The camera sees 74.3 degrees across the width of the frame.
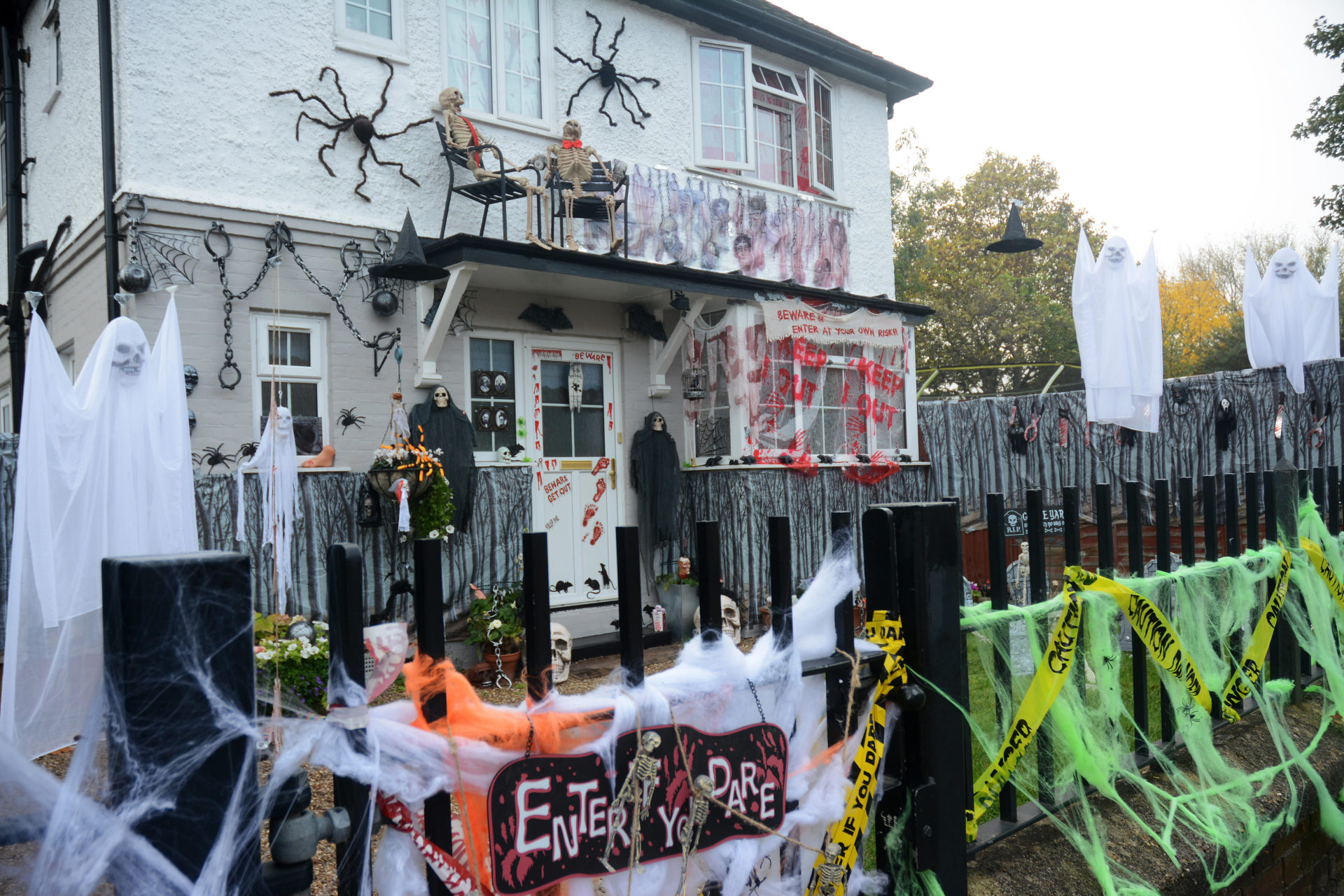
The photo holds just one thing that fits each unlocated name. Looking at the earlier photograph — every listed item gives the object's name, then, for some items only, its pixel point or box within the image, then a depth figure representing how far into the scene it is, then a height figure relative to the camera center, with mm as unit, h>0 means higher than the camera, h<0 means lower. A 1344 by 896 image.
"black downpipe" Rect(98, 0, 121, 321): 6480 +2441
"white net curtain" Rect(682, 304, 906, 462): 9352 +709
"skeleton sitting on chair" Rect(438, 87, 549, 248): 7570 +2889
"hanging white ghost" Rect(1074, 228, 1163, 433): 8680 +1198
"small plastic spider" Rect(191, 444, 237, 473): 6500 +148
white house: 6805 +2250
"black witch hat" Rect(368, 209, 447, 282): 6578 +1592
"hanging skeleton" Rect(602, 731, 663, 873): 1322 -485
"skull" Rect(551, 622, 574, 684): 6770 -1418
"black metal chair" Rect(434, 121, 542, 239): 7625 +2490
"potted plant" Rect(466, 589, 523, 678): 6941 -1272
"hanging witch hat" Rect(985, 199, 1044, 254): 10805 +2570
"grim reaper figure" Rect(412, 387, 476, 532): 7488 +211
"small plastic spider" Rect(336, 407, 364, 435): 7227 +437
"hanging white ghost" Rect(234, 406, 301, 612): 6430 -104
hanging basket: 6859 -72
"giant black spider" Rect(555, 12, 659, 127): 9031 +3987
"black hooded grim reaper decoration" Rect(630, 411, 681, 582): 9203 -175
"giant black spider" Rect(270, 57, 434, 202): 7359 +2898
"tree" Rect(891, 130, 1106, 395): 25844 +5415
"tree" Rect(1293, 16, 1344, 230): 16016 +5892
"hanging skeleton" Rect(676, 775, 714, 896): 1397 -563
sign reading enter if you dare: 1212 -512
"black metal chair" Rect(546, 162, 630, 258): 8266 +2568
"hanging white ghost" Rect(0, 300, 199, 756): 4758 -108
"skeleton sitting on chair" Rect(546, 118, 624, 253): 8094 +2766
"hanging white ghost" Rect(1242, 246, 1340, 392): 10414 +1498
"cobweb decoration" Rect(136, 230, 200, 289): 6488 +1649
